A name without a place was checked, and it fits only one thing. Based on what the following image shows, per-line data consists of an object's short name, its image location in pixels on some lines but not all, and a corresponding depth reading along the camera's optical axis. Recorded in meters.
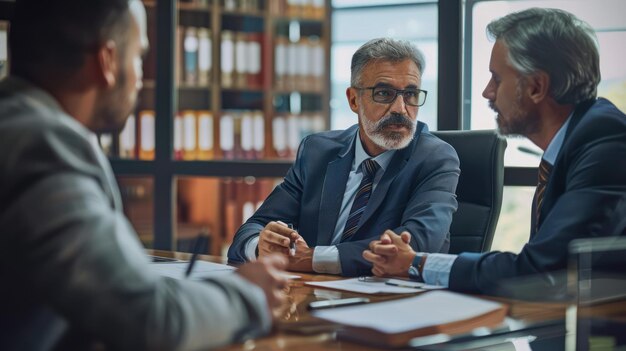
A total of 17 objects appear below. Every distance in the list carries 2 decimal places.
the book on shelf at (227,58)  5.38
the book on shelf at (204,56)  5.29
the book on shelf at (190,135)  5.23
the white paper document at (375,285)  1.86
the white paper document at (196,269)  1.96
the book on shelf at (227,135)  5.31
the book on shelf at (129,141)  5.23
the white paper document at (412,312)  1.38
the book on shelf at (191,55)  5.24
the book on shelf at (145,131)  5.20
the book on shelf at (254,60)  5.43
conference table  1.31
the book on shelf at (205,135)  5.26
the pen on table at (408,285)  1.91
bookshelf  4.77
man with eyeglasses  2.54
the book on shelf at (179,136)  5.23
